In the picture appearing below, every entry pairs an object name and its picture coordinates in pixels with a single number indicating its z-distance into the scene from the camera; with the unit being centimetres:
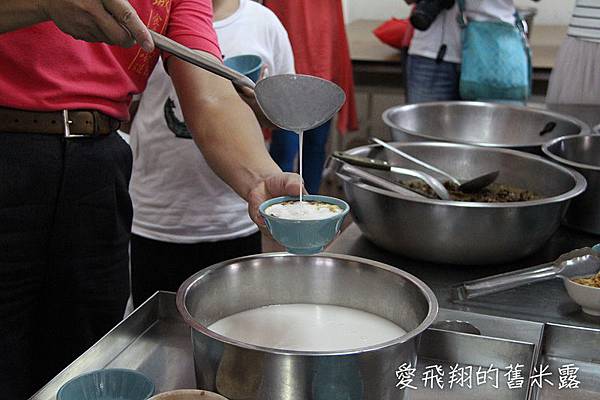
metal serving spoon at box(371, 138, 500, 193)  148
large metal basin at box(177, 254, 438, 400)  83
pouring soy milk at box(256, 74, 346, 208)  114
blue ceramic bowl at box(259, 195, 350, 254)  100
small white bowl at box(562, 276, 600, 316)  117
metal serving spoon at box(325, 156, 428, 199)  136
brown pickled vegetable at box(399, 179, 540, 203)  145
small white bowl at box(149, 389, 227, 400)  83
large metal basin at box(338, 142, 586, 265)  126
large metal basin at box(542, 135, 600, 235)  146
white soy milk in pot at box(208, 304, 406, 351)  99
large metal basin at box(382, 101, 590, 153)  193
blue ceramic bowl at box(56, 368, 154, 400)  89
